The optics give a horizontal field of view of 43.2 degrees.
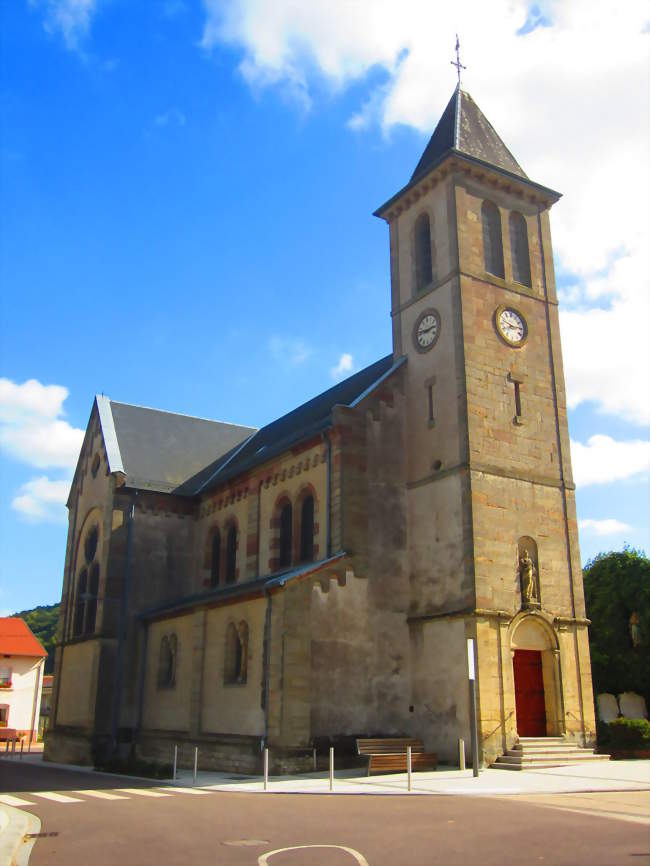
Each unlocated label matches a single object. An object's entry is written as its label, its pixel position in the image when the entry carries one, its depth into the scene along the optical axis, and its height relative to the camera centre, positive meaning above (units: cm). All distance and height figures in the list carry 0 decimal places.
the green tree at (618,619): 4344 +401
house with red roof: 5856 +70
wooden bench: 2134 -153
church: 2392 +468
